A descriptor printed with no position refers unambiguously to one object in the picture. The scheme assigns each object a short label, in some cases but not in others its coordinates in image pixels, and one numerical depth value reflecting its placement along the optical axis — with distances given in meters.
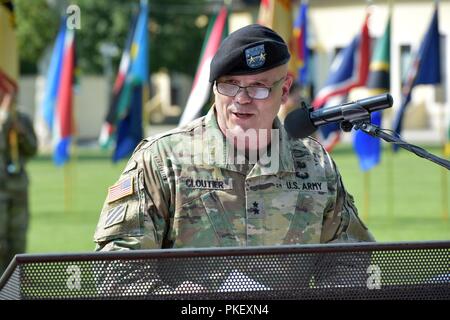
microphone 2.46
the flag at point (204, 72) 11.85
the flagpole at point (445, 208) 14.67
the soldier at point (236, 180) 3.07
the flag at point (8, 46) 10.12
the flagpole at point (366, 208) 14.72
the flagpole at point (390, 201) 15.39
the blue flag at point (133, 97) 15.44
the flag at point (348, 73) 13.83
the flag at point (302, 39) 14.05
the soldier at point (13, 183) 9.51
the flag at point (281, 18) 10.41
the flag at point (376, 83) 13.31
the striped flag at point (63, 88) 15.21
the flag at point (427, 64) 13.70
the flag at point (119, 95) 15.57
